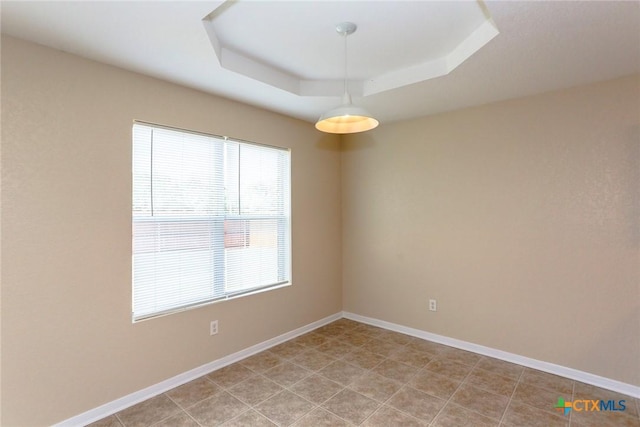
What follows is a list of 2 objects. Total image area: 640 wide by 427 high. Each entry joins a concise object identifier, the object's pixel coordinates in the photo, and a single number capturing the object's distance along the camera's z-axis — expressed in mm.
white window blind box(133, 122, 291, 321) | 2504
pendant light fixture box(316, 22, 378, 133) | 2041
